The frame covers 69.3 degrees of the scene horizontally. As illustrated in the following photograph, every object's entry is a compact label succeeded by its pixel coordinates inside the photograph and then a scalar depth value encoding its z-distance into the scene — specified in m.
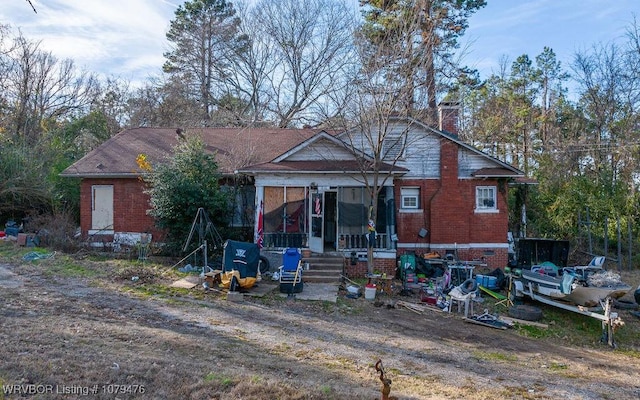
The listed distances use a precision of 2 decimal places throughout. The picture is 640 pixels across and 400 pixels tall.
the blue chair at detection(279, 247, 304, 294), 12.54
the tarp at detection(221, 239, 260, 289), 12.34
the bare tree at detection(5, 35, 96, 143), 28.59
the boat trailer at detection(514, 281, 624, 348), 10.38
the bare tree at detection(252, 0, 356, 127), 27.50
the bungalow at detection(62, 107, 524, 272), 15.77
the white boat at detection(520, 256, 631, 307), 11.22
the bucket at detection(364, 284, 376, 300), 12.79
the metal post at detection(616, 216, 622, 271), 18.06
